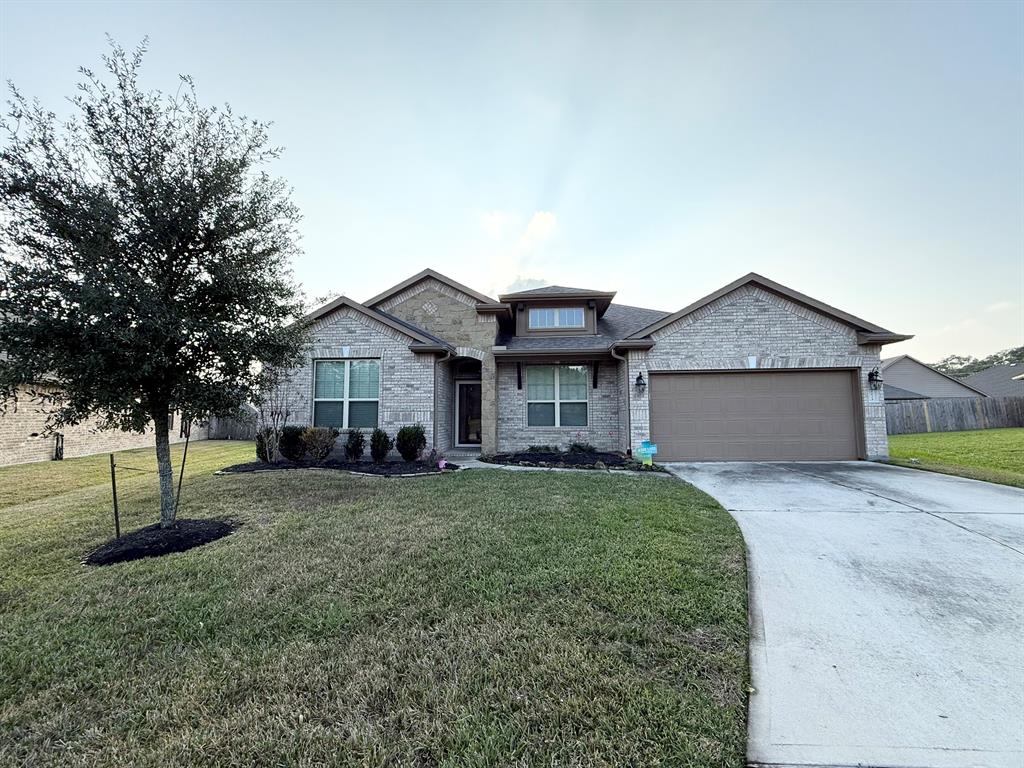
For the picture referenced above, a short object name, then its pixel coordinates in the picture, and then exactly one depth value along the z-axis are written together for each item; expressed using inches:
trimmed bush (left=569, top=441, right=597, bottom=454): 451.8
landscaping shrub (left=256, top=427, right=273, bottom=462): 384.8
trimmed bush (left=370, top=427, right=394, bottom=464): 393.1
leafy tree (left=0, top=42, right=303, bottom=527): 167.3
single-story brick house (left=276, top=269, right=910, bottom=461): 408.2
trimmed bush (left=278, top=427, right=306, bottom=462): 390.0
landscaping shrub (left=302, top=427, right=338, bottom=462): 386.9
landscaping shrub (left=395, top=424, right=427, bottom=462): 392.2
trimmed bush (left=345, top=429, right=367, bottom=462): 398.3
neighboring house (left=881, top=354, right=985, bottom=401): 1066.7
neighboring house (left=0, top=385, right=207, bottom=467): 462.3
